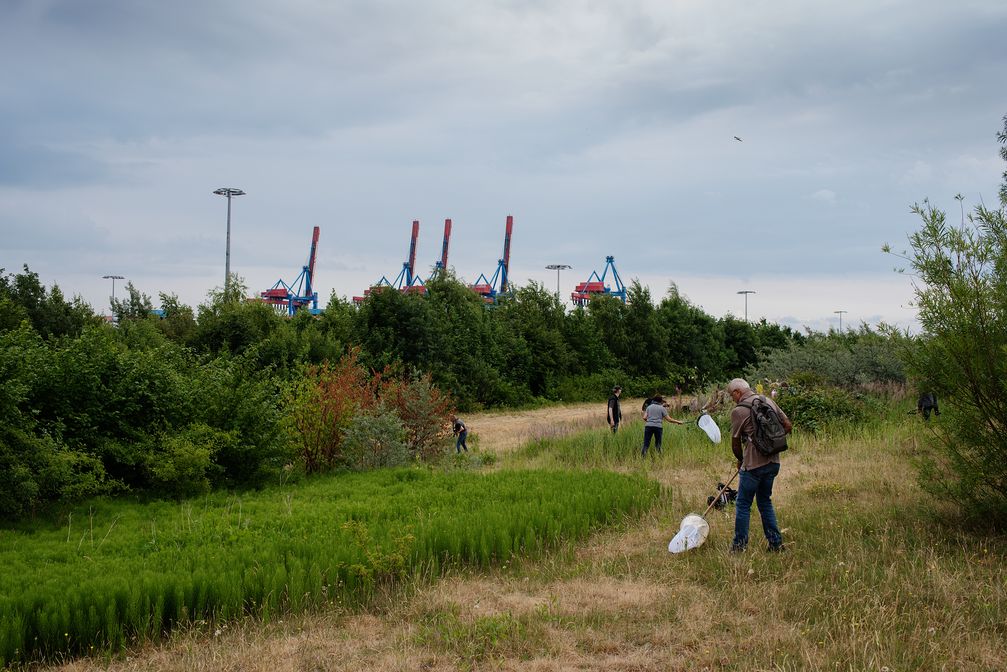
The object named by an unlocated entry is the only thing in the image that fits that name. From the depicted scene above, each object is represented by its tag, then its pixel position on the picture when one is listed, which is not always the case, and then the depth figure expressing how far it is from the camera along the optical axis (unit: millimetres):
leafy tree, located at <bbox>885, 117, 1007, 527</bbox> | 7277
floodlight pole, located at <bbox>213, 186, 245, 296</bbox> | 35447
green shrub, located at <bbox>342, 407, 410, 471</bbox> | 14438
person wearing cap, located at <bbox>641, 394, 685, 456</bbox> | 15078
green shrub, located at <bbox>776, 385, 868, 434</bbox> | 16953
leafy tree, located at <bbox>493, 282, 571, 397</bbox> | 37688
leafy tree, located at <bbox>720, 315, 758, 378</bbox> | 54656
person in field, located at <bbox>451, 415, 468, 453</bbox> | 18062
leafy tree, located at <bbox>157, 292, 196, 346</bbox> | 26141
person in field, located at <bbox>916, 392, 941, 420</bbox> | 13631
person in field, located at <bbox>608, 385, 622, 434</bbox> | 19141
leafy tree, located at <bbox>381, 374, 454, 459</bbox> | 16609
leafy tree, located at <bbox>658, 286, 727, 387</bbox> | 48156
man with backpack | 7223
